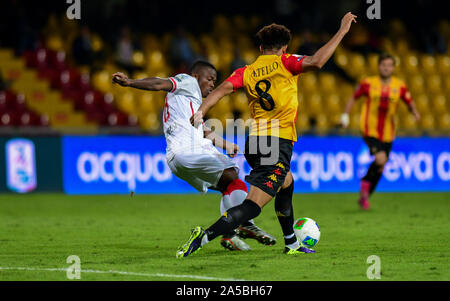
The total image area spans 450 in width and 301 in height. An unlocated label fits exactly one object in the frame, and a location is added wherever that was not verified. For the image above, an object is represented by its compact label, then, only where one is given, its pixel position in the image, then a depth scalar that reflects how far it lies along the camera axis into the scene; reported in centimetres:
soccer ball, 1437
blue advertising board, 2922
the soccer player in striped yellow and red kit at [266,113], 1286
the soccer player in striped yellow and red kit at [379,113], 2358
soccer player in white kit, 1464
